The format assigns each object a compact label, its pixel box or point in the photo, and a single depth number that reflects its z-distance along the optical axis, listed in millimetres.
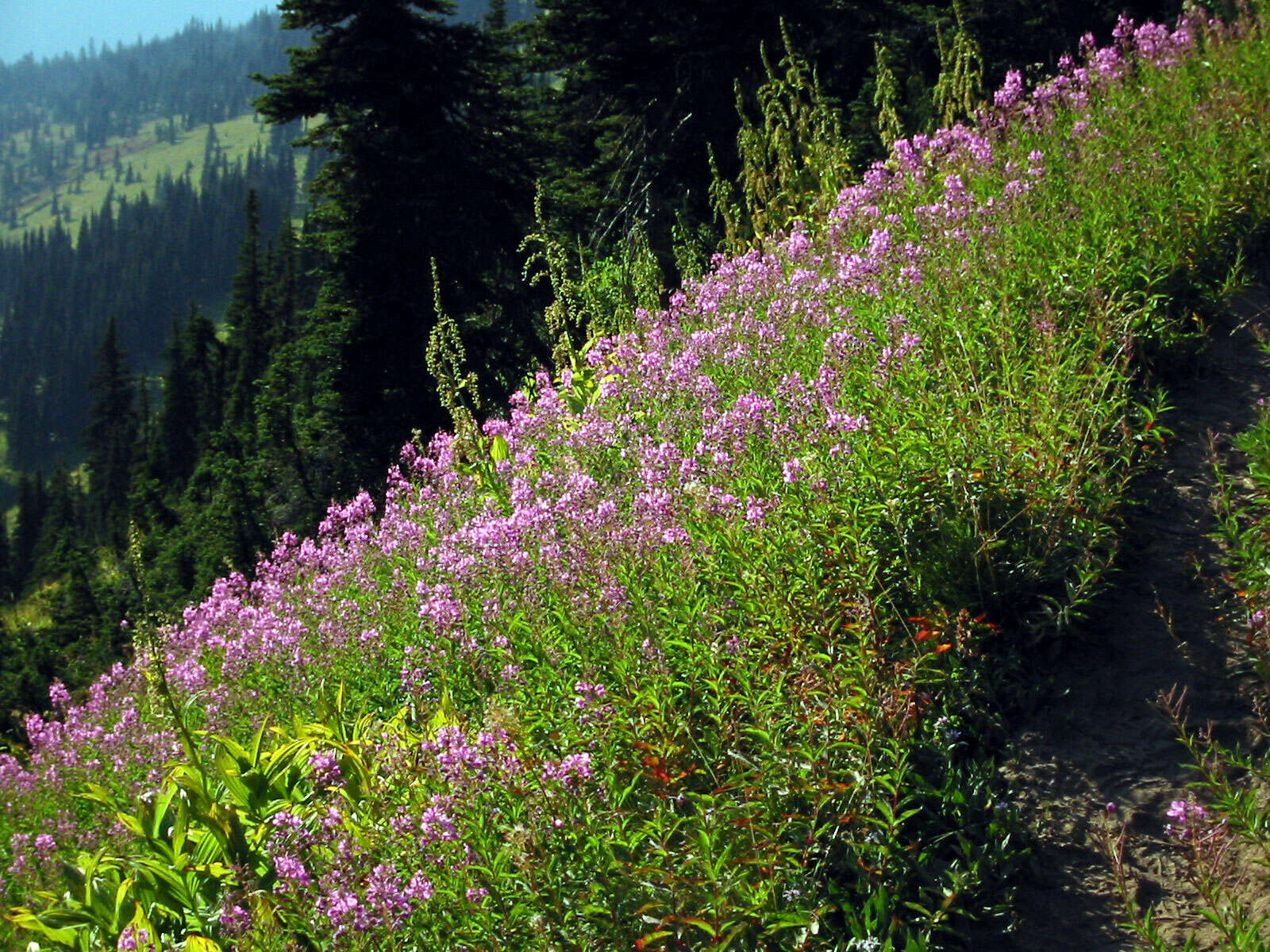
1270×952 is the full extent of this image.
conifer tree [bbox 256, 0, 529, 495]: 18234
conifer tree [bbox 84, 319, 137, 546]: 80500
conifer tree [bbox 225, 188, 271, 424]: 62688
